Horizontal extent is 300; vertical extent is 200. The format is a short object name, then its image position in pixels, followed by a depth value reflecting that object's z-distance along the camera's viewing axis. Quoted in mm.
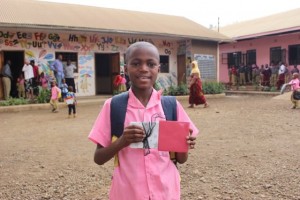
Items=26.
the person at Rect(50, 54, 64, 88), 12781
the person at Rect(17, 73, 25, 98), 12758
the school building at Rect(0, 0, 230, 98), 12602
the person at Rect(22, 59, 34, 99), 12570
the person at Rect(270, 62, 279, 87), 17966
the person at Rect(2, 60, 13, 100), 12255
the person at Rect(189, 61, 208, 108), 10633
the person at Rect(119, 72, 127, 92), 13665
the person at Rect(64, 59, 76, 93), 13352
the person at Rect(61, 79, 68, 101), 11312
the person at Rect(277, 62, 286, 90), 17078
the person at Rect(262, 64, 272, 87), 18297
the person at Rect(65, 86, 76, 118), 9172
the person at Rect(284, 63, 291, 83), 17241
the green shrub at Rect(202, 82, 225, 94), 15352
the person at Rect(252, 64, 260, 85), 19180
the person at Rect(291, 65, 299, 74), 16688
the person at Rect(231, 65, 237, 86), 20547
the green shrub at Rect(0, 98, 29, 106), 11078
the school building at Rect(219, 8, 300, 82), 17875
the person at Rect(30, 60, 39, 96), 12961
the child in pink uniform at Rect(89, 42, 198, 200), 1545
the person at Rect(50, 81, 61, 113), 10305
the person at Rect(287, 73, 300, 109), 10035
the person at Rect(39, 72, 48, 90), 13062
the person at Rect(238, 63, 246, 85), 20141
